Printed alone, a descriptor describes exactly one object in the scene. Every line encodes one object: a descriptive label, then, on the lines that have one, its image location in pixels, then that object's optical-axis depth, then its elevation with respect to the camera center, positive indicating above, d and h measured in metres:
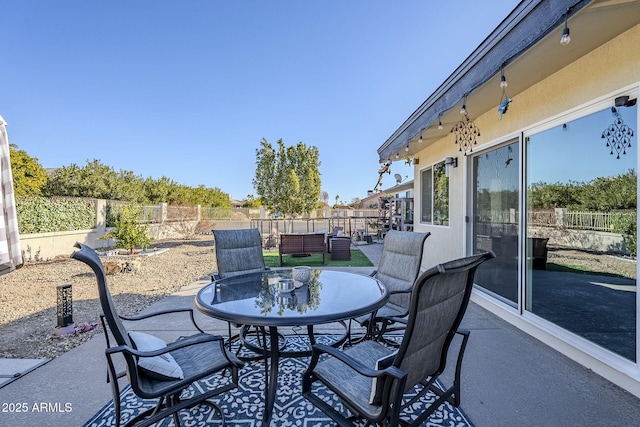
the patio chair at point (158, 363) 1.45 -0.89
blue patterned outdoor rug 1.93 -1.35
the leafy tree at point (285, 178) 16.45 +2.22
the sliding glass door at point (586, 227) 2.48 -0.08
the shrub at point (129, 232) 7.96 -0.44
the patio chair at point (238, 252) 3.41 -0.42
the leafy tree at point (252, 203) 31.50 +1.42
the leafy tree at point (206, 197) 22.38 +1.60
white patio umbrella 2.62 -0.03
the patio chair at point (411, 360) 1.29 -0.70
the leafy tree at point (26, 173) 11.62 +1.83
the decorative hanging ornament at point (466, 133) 4.63 +1.40
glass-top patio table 1.78 -0.61
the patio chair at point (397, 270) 2.69 -0.57
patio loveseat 7.66 -0.71
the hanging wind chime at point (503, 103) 2.68 +1.12
